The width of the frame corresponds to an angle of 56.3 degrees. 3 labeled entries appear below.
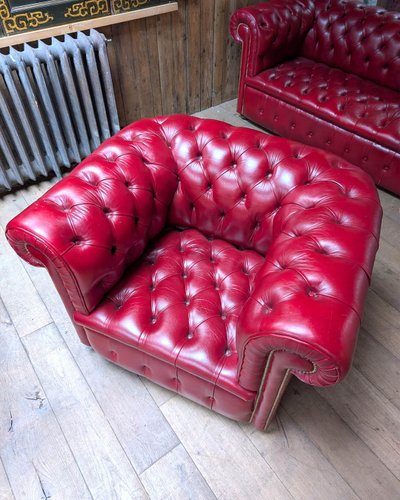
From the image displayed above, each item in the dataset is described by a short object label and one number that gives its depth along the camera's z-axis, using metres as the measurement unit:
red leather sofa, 2.22
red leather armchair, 0.96
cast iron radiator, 1.95
